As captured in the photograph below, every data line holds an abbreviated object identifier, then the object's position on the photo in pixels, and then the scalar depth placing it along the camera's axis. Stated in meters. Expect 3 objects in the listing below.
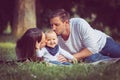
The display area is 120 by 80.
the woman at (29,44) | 7.85
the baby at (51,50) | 7.81
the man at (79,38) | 8.06
